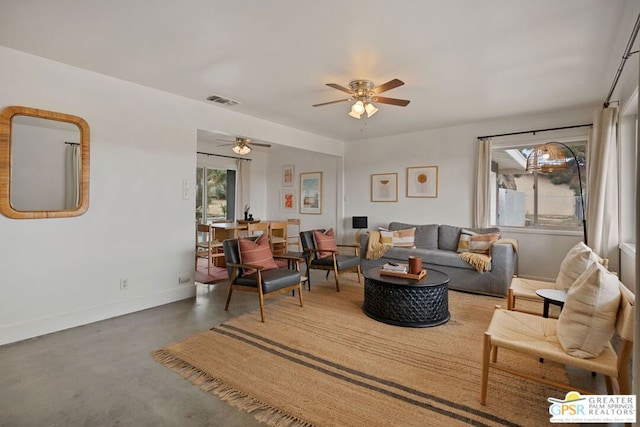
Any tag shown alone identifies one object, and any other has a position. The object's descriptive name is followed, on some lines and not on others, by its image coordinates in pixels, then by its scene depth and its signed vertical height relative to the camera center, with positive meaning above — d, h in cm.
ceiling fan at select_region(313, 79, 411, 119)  342 +128
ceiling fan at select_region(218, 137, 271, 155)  597 +126
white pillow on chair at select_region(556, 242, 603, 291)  260 -42
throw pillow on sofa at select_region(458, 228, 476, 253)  496 -41
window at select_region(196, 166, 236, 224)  741 +40
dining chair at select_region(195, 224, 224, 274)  538 -68
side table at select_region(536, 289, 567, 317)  252 -67
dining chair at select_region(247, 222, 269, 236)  572 -29
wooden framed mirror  284 +44
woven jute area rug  191 -118
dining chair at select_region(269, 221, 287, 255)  593 -51
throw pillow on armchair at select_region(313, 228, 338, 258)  486 -47
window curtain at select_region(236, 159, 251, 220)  784 +63
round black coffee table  320 -90
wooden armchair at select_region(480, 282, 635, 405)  164 -78
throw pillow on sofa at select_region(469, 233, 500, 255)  468 -42
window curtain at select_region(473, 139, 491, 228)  527 +51
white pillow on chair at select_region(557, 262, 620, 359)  173 -55
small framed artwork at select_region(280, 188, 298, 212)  812 +31
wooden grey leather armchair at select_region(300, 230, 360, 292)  461 -69
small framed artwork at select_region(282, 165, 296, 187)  810 +96
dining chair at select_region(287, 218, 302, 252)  725 -51
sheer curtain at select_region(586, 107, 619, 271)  388 +34
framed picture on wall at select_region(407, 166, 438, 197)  589 +61
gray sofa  432 -67
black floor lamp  418 +74
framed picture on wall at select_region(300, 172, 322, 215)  760 +48
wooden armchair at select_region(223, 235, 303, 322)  343 -74
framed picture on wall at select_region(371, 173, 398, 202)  635 +53
